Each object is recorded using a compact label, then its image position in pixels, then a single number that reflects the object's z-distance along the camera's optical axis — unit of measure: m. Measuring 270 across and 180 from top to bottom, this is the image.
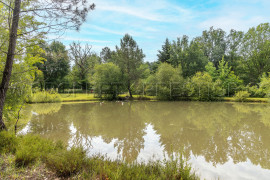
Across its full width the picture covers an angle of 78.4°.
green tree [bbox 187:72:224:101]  25.28
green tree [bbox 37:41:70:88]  34.87
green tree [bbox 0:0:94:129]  4.16
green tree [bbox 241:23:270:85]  33.09
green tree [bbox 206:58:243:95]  28.56
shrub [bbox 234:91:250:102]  23.87
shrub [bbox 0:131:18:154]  4.25
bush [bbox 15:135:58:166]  3.64
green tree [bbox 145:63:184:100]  26.08
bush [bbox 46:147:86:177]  3.39
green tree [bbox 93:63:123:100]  26.41
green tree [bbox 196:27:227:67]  37.04
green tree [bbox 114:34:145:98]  26.81
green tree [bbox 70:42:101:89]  37.97
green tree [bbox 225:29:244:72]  36.12
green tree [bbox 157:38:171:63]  35.91
